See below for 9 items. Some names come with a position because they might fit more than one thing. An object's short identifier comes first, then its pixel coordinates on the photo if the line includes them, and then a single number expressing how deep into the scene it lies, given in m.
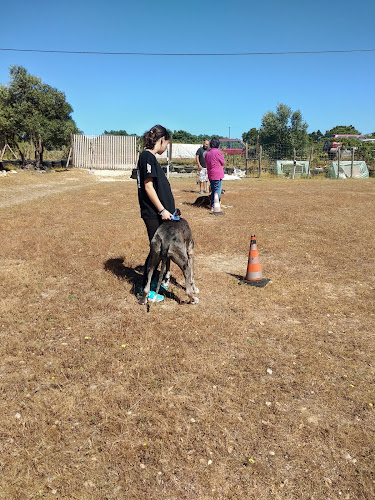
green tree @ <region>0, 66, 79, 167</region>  20.08
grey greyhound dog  4.32
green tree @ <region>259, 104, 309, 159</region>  41.75
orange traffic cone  5.34
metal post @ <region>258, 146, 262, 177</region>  25.20
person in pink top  10.19
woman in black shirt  4.21
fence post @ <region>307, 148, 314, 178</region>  24.69
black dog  11.85
